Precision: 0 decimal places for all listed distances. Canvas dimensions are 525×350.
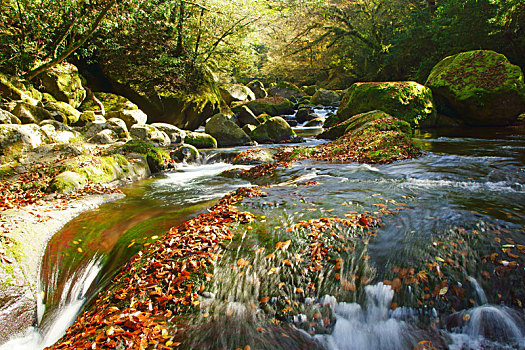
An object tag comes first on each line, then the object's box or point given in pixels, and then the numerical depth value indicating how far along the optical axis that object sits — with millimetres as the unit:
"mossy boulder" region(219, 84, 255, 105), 25625
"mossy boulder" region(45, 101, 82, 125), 11797
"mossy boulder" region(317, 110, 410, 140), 11383
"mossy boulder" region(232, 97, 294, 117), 24375
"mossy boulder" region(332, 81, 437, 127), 13641
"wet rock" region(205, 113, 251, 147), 14243
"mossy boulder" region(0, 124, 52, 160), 7293
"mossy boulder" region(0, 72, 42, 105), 10461
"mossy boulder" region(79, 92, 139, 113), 14312
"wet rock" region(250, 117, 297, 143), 14539
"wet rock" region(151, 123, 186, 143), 14039
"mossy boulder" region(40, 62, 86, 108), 12539
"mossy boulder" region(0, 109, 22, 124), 8719
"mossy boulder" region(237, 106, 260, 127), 19062
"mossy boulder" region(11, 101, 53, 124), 10180
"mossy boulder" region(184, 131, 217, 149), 13430
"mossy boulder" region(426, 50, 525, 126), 13023
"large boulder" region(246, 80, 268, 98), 33156
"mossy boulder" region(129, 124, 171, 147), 12461
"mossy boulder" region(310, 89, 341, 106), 27844
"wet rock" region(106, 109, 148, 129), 13753
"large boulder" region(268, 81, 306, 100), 34812
